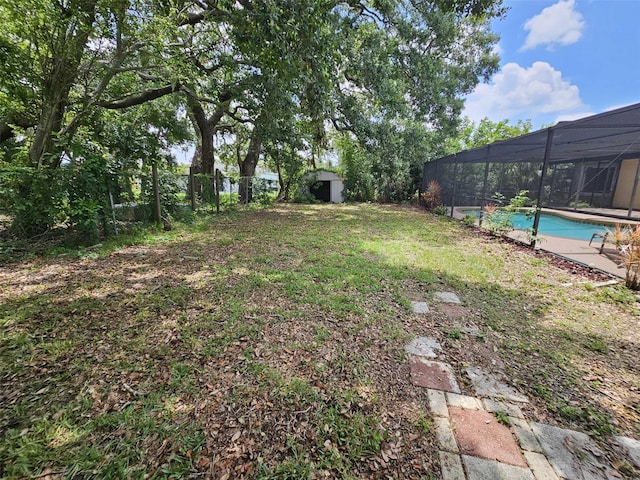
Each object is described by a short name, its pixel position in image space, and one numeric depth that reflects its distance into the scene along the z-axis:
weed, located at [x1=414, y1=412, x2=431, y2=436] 1.40
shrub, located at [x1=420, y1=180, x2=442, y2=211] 9.98
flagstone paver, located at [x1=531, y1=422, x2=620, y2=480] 1.20
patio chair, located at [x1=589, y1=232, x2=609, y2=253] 4.50
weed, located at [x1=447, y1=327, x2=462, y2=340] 2.25
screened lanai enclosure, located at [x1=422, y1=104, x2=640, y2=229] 4.54
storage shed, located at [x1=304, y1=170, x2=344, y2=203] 15.37
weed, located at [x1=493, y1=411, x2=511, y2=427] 1.46
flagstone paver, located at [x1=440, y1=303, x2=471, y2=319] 2.60
